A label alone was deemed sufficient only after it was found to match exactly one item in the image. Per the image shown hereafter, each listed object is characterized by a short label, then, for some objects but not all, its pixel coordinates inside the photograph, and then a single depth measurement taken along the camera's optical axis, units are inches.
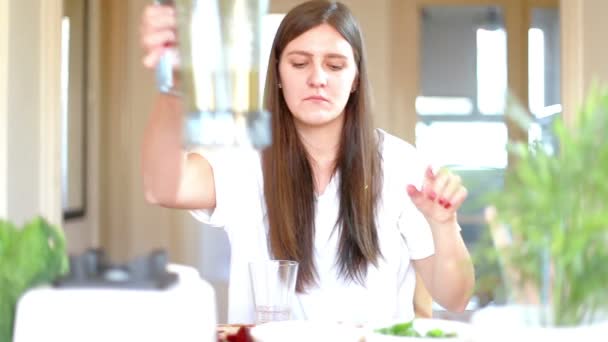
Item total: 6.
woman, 53.8
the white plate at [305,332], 36.0
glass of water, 43.2
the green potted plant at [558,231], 25.9
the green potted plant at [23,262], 31.6
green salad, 35.3
